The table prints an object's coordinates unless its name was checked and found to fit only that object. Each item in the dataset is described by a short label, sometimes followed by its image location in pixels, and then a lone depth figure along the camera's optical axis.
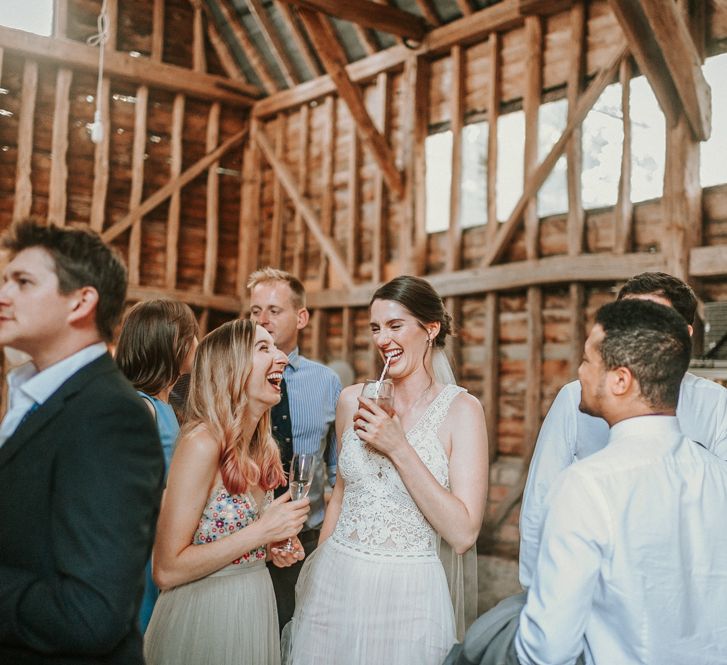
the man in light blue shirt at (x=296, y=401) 3.37
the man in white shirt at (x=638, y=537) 1.61
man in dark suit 1.44
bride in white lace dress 2.35
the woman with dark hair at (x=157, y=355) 2.96
